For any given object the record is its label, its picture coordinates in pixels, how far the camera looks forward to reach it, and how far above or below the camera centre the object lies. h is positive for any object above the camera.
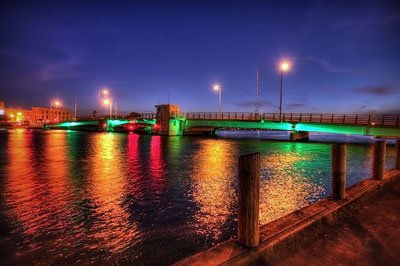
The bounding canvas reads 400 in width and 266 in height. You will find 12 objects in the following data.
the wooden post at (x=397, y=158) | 9.98 -1.41
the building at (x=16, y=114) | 138.51 +3.25
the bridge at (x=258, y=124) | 38.16 -0.14
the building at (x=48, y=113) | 148.00 +4.53
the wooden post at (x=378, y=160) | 7.90 -1.19
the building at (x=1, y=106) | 125.55 +7.03
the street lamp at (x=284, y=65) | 39.61 +9.64
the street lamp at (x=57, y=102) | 118.13 +8.95
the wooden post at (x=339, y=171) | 6.02 -1.20
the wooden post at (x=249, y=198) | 3.80 -1.21
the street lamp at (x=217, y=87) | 62.75 +9.21
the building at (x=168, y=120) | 59.03 +0.39
